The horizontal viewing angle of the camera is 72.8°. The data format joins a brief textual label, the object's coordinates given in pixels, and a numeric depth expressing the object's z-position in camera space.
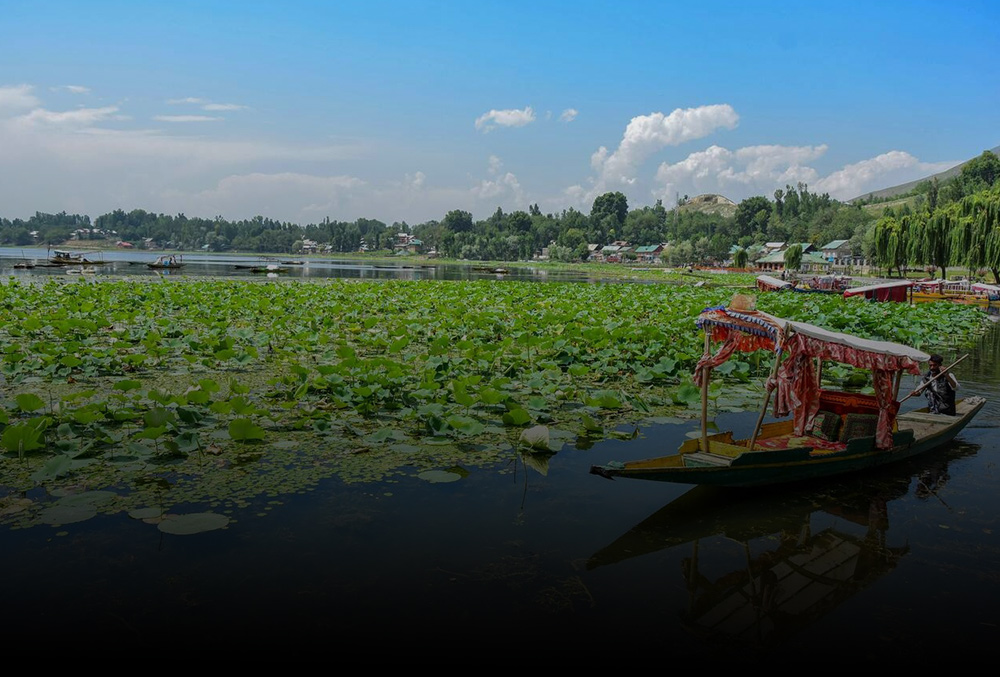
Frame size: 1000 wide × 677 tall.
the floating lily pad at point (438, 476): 5.62
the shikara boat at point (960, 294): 25.94
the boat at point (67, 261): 47.22
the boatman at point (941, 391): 7.73
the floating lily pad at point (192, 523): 4.48
